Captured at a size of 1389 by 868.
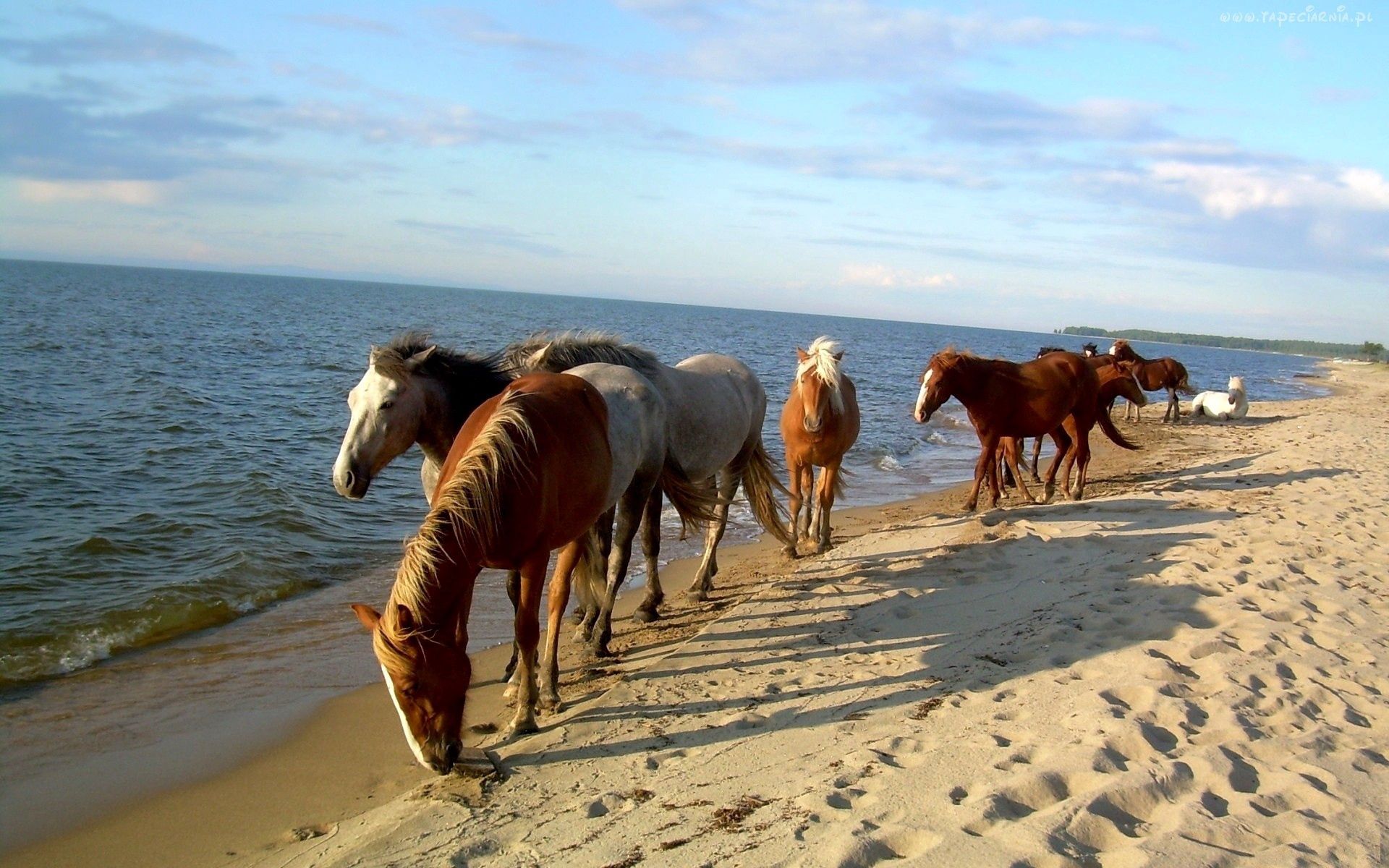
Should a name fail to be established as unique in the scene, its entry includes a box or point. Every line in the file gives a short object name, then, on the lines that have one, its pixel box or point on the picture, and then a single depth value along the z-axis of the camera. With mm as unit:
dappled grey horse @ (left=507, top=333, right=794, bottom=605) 6352
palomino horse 8133
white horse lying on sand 23062
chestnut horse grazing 3436
